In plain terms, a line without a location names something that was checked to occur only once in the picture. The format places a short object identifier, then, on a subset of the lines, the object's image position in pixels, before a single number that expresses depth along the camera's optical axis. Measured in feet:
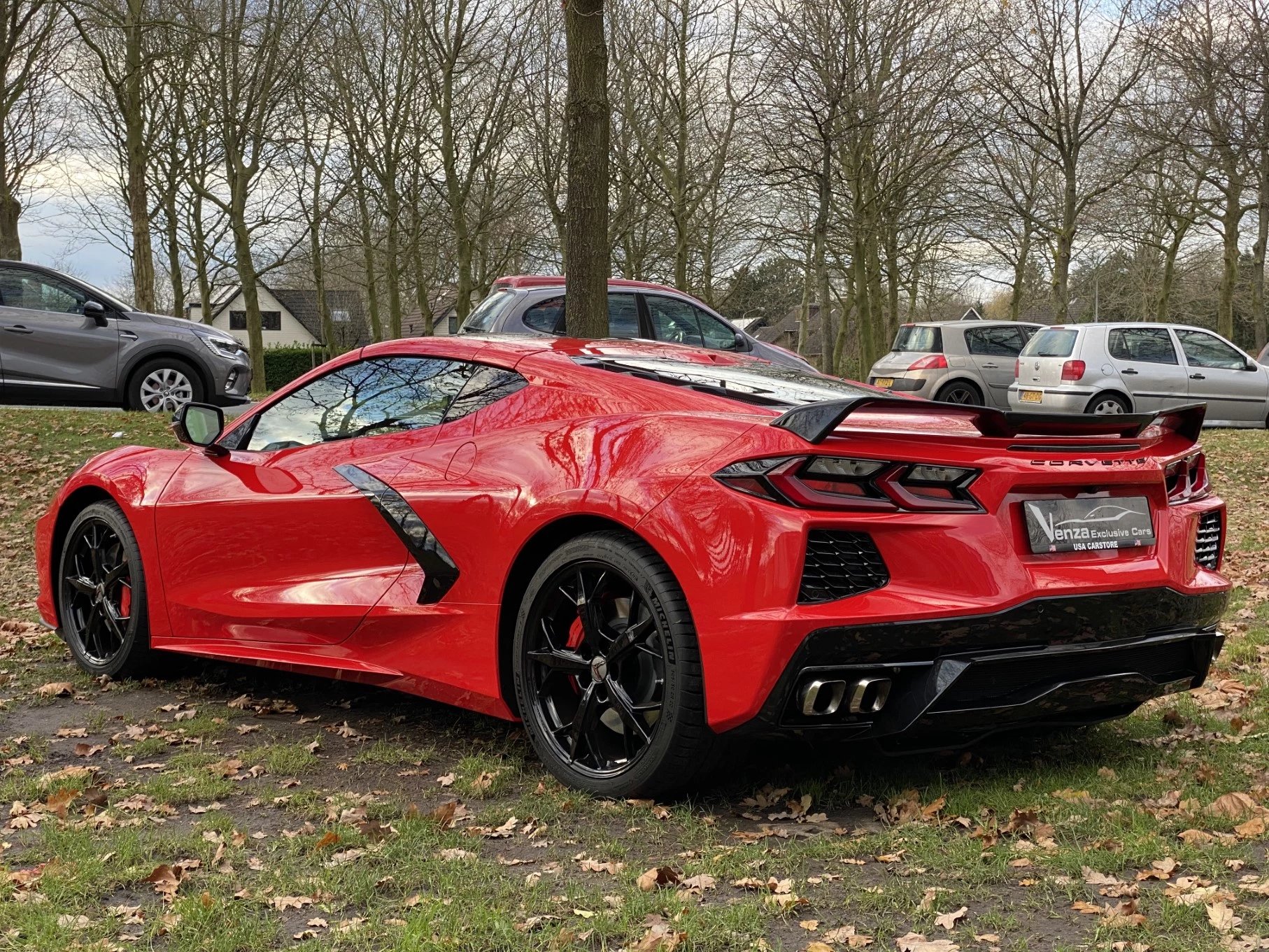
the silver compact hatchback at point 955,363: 66.33
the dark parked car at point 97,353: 42.52
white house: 280.92
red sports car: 10.95
